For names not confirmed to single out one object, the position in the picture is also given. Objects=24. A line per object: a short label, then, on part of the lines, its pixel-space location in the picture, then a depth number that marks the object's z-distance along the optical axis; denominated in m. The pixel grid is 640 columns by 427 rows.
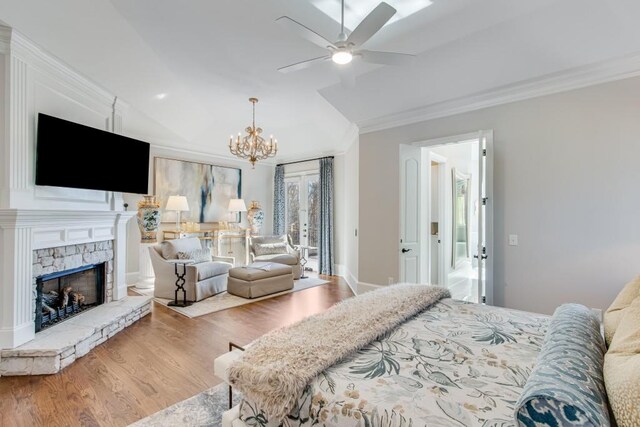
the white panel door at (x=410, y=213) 4.14
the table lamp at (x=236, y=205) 6.72
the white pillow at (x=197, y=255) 4.84
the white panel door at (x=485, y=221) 3.47
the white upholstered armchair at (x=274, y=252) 5.86
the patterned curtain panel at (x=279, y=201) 7.80
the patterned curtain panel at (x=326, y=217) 6.68
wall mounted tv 2.90
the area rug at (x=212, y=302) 4.07
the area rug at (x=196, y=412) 1.94
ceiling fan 2.07
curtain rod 6.81
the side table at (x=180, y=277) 4.41
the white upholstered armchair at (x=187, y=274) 4.48
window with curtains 7.27
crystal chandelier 4.89
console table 6.20
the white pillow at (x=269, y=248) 6.11
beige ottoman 4.71
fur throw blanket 1.19
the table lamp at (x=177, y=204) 5.67
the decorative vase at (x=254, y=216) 7.14
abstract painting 5.96
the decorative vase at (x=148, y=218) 5.05
